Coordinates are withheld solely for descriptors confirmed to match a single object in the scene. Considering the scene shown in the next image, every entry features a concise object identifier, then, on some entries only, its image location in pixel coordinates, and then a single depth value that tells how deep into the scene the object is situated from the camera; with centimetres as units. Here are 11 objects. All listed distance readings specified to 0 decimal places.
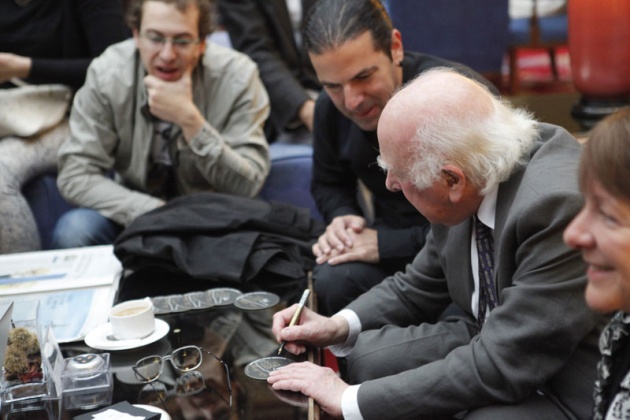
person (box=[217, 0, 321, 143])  302
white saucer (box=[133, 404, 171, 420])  134
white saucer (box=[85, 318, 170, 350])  162
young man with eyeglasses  250
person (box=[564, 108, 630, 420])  103
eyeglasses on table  147
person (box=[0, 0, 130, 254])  261
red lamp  258
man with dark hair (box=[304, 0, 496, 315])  200
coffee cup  164
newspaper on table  178
